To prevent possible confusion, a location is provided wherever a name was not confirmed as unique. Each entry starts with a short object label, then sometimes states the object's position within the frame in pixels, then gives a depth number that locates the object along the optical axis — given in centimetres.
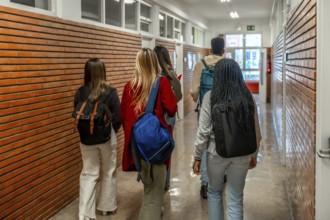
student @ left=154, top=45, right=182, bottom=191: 381
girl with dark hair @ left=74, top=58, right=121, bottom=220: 339
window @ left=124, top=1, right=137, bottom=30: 632
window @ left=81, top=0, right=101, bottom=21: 469
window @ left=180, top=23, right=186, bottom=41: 1147
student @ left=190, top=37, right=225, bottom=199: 380
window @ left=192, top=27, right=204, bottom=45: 1349
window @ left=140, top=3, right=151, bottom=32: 721
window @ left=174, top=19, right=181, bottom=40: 1030
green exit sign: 1602
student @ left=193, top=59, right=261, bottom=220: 251
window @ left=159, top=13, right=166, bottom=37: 869
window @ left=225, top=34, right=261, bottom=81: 1692
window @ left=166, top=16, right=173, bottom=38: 958
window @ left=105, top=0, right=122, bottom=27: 548
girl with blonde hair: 289
